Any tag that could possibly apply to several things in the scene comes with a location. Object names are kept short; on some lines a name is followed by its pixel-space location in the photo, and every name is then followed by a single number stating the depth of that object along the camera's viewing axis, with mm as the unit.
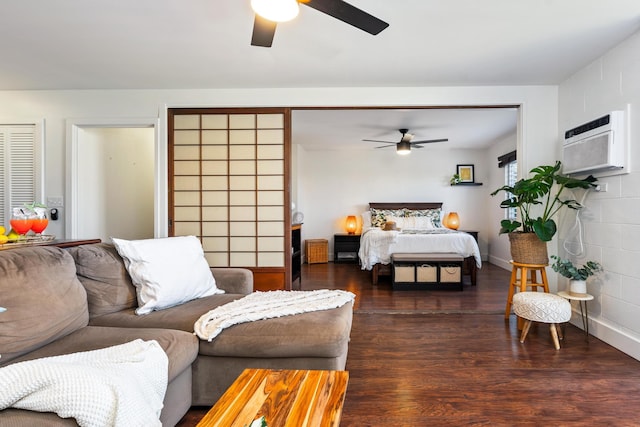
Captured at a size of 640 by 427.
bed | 4828
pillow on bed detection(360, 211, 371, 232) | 7004
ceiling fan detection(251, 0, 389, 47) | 1672
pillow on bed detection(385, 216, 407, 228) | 6703
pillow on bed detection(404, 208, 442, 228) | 6789
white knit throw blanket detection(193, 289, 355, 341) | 1817
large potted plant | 2887
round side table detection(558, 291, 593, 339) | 2729
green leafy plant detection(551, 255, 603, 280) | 2787
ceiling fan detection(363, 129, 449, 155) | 5540
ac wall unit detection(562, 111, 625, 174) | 2572
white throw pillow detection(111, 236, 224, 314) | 2074
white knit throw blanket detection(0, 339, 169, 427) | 1049
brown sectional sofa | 1506
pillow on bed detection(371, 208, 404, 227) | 6857
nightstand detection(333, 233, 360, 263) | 6930
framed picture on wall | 7121
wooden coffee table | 1073
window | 5783
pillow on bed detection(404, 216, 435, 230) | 6645
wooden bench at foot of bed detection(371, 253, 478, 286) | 4824
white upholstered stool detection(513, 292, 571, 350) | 2596
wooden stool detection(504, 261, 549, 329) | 3041
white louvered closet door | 3727
